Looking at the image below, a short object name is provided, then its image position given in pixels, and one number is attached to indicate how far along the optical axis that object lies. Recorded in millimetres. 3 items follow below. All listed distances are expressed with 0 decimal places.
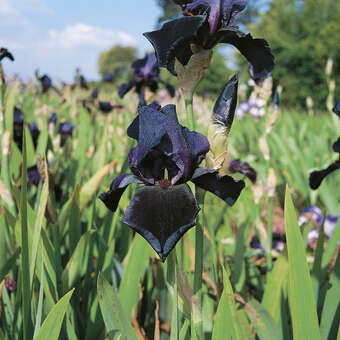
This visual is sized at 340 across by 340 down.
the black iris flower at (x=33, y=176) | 1675
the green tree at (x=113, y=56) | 56225
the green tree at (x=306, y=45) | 15935
